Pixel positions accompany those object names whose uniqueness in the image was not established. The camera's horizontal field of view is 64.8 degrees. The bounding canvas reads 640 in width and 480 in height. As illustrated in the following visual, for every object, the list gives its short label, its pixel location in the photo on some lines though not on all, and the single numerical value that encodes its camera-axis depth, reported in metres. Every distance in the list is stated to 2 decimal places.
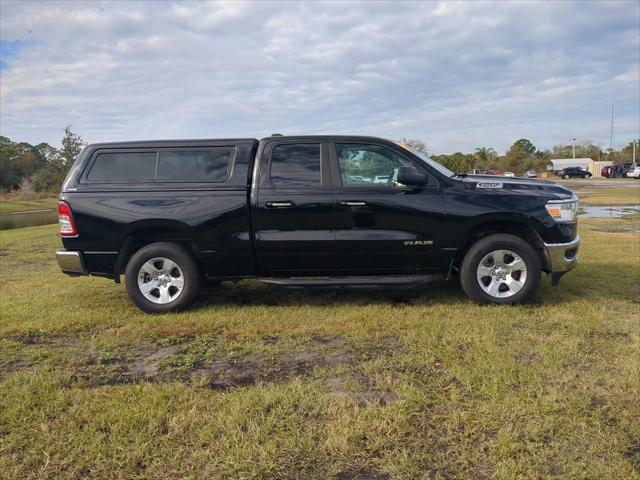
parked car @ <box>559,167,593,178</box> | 55.06
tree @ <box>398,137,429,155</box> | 38.31
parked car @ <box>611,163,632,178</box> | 51.38
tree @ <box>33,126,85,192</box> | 55.09
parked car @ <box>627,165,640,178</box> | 47.22
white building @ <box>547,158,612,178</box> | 67.04
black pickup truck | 5.43
